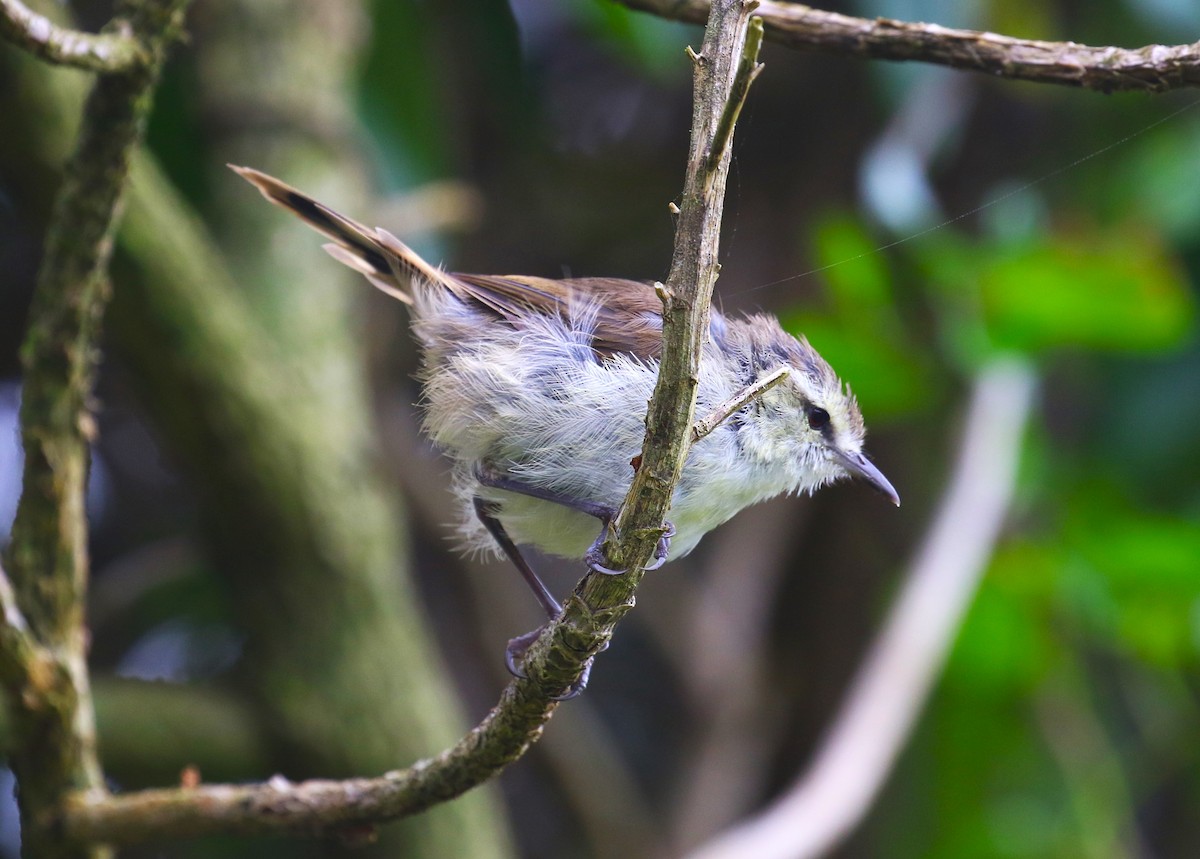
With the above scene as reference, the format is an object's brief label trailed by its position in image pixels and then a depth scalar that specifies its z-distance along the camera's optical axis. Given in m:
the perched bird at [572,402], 3.06
